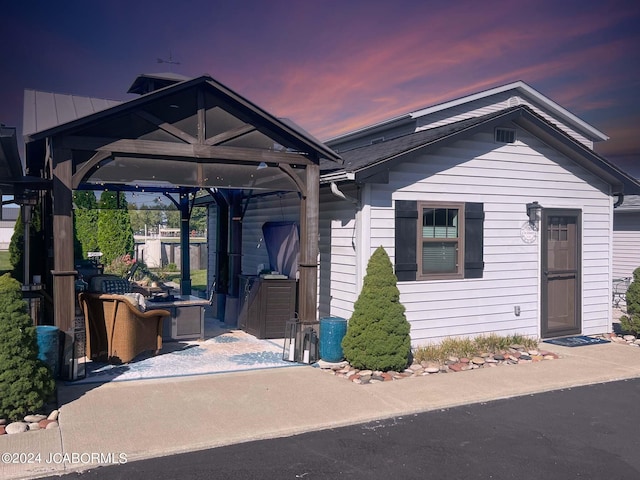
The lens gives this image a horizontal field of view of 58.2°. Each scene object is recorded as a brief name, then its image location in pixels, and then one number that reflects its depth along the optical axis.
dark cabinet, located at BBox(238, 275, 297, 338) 10.17
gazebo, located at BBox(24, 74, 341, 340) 7.32
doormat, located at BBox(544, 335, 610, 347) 10.23
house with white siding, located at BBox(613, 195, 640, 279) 17.84
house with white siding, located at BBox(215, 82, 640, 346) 8.96
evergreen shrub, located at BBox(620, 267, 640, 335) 10.60
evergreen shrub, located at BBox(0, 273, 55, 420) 5.73
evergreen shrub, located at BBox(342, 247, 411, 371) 7.92
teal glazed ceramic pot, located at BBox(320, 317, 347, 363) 8.39
